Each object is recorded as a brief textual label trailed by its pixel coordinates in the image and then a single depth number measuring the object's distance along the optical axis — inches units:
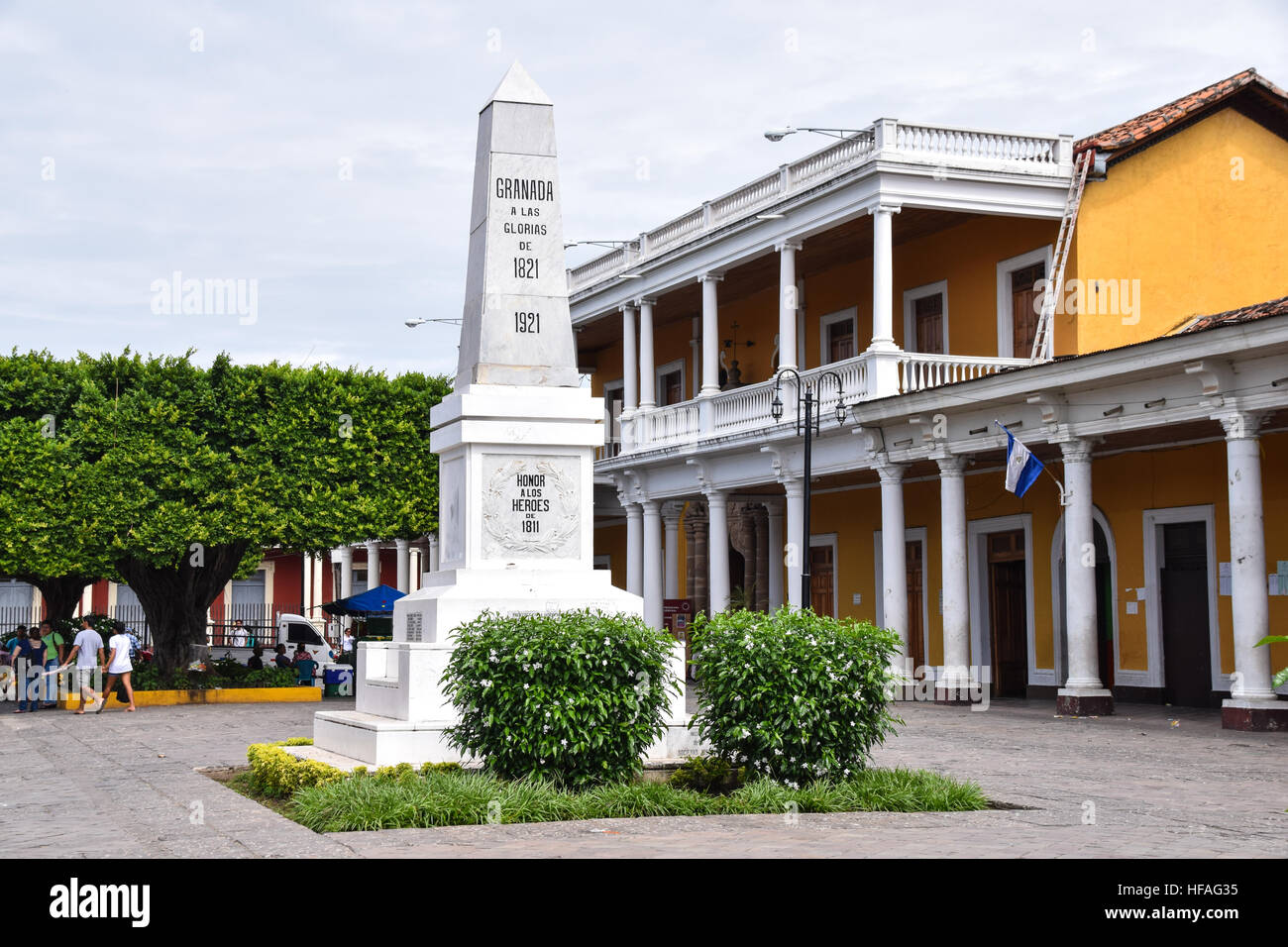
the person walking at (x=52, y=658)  959.0
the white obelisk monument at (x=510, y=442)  449.1
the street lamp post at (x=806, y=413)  825.9
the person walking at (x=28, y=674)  959.6
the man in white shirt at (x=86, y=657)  922.1
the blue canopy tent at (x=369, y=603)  1323.8
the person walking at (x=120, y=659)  913.5
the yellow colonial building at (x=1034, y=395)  741.9
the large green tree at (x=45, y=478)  962.1
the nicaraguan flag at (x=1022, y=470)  762.2
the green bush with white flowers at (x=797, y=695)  384.8
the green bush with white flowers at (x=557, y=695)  368.8
